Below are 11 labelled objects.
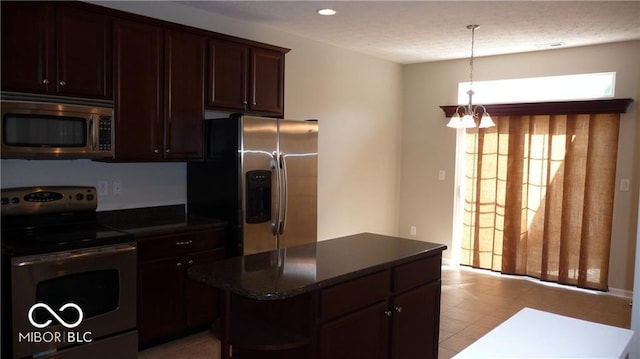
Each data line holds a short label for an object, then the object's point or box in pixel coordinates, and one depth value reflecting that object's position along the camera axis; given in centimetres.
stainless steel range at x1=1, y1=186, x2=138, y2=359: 267
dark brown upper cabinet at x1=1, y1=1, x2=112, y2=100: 280
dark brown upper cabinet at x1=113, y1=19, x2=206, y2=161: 331
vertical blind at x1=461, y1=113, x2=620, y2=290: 507
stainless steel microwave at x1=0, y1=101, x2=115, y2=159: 278
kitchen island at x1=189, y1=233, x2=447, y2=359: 211
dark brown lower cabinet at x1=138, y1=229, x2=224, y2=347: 331
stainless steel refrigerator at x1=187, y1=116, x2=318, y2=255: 373
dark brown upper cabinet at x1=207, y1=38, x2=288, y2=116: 383
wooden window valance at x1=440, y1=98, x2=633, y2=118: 486
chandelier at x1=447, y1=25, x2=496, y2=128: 387
